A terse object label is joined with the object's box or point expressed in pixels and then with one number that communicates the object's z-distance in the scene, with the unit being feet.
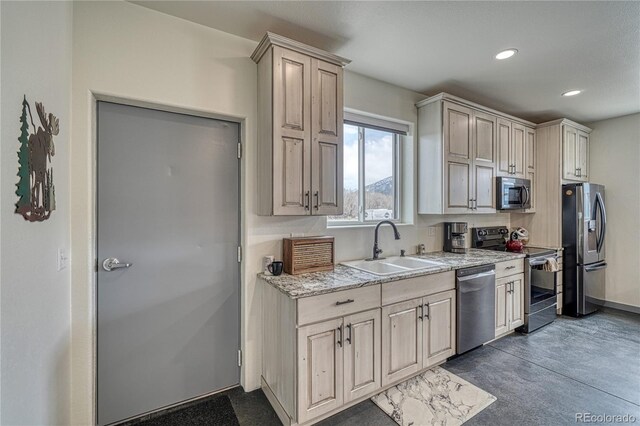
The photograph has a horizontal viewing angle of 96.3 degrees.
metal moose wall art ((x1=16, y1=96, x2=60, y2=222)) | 3.55
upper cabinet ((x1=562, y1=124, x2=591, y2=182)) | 12.37
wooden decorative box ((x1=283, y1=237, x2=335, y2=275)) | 7.06
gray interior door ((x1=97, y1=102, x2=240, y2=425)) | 6.00
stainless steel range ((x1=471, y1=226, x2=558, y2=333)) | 10.38
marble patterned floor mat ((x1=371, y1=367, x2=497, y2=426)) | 6.15
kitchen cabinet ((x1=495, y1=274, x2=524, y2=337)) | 9.53
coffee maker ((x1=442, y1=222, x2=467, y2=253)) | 10.57
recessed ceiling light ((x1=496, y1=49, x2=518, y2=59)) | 7.67
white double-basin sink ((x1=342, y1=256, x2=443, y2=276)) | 8.45
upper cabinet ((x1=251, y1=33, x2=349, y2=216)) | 6.50
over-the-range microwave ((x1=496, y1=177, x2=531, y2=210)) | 11.27
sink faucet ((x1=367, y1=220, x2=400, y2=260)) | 8.94
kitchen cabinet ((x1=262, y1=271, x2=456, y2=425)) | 5.72
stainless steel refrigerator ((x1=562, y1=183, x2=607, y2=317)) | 11.80
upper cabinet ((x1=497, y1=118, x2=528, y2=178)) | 11.44
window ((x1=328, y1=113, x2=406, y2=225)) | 9.28
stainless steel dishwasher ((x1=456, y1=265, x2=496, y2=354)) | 8.25
